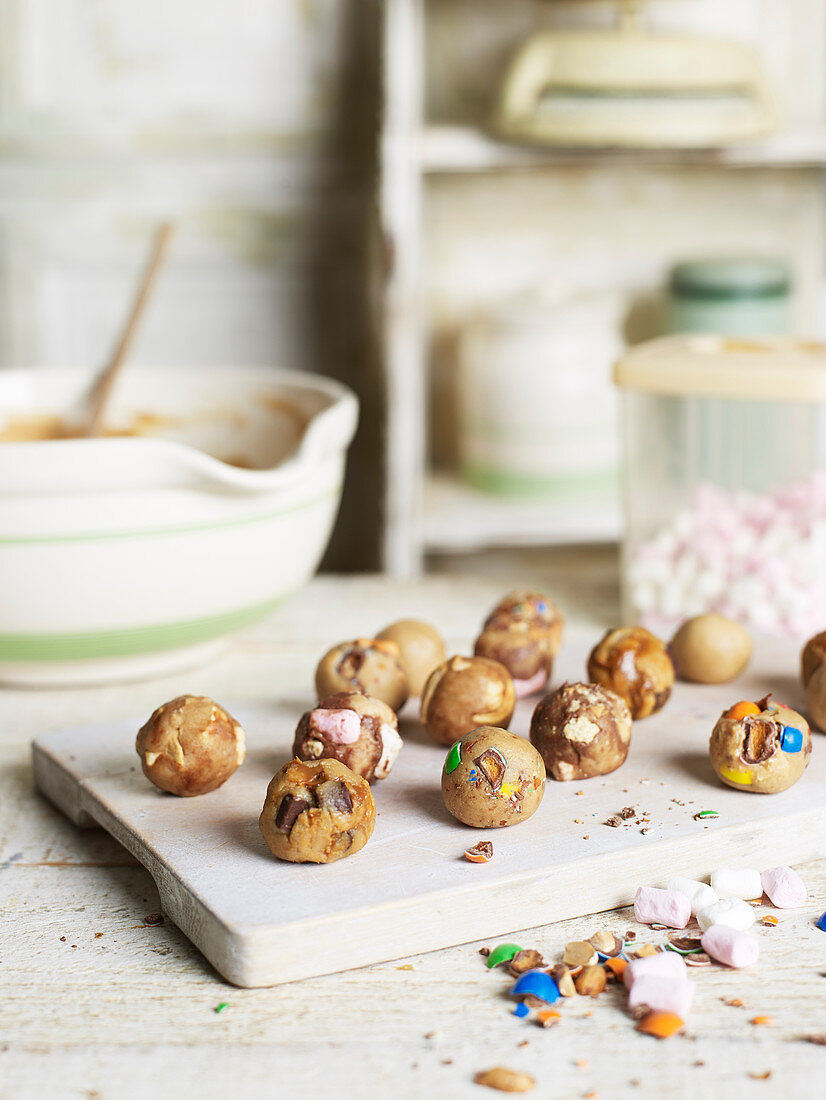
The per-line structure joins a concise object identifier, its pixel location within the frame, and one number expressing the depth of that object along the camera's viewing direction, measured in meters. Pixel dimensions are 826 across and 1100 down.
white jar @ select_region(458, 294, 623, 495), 1.20
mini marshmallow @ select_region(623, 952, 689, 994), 0.50
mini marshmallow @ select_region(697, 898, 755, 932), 0.55
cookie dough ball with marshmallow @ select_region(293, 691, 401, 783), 0.62
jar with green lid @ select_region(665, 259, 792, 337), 1.17
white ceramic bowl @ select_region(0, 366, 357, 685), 0.78
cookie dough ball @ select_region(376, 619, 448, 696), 0.77
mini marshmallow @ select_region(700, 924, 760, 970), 0.52
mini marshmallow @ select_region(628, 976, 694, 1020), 0.49
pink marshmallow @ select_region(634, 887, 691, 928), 0.56
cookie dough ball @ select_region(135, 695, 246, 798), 0.61
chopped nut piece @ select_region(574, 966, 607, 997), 0.51
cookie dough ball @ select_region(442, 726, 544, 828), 0.58
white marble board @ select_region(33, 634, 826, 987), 0.52
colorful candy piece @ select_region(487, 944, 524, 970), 0.53
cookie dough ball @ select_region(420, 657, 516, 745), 0.67
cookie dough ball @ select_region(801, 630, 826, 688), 0.73
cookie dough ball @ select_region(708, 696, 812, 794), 0.62
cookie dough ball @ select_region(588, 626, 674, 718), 0.71
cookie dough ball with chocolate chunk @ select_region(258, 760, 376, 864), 0.55
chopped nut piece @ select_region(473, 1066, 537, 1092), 0.45
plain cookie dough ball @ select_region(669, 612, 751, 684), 0.77
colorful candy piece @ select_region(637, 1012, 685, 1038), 0.48
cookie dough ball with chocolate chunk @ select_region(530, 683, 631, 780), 0.63
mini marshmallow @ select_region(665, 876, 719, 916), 0.56
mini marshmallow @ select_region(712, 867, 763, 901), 0.58
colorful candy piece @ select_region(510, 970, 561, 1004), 0.50
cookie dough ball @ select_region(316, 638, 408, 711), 0.72
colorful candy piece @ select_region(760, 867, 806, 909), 0.58
